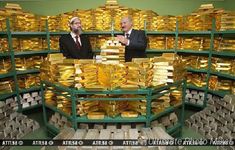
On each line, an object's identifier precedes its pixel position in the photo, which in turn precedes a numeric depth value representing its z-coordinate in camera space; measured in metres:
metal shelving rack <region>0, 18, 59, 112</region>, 4.84
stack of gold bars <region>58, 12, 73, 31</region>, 5.38
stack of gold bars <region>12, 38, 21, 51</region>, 5.09
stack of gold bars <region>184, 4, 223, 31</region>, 4.96
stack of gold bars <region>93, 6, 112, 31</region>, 5.36
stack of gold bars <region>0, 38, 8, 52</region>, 4.86
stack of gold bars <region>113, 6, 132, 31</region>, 5.40
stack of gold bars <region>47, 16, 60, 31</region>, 5.53
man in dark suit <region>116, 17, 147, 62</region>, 3.81
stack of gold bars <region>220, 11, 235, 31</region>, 4.46
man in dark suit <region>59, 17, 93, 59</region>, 4.10
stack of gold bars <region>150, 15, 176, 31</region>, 5.48
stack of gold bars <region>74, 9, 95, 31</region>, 5.34
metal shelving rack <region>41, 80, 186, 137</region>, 2.90
